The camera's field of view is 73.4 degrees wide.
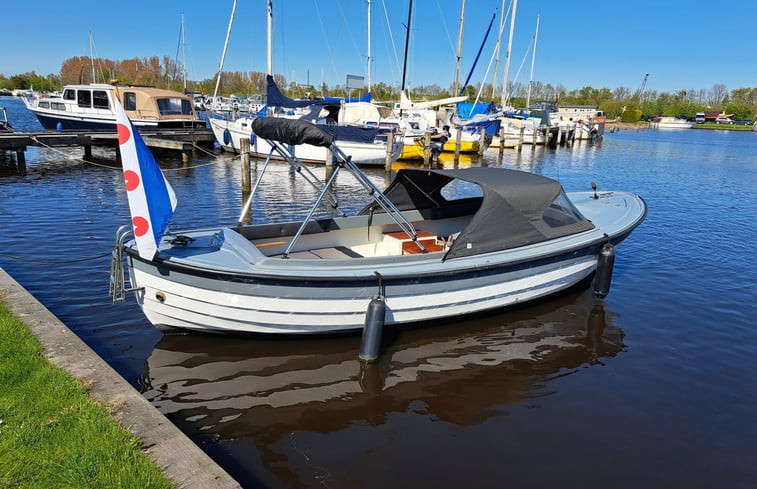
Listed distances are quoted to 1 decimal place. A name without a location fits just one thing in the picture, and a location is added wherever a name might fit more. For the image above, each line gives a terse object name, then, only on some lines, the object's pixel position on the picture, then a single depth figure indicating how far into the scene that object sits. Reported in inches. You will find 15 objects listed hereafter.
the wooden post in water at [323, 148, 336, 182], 868.6
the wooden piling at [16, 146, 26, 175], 830.5
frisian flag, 224.7
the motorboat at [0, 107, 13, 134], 886.3
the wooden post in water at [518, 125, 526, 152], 1646.2
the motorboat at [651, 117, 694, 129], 4515.3
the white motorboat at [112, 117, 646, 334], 255.4
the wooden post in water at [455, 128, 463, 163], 1193.0
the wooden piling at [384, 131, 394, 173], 964.0
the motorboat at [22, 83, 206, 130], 1094.4
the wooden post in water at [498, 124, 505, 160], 1528.1
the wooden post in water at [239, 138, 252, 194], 714.8
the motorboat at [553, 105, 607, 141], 2319.1
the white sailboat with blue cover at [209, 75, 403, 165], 980.6
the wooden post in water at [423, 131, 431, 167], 1115.7
